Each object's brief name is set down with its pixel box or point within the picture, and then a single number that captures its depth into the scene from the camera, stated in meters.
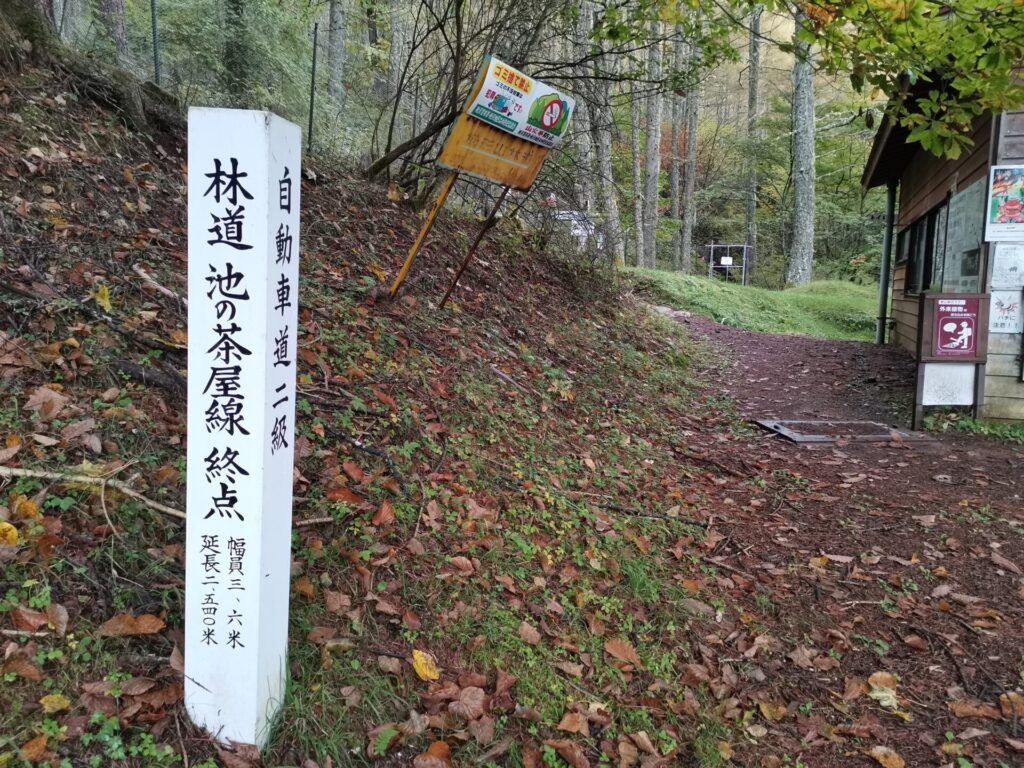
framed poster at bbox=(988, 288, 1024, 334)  7.32
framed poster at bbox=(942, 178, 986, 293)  7.60
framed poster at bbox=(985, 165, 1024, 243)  7.18
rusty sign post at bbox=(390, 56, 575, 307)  5.39
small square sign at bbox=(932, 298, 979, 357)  7.28
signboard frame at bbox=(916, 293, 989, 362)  7.27
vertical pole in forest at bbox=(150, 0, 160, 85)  8.59
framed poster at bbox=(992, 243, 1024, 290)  7.25
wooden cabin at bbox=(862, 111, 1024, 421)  7.28
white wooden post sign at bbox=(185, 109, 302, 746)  2.06
